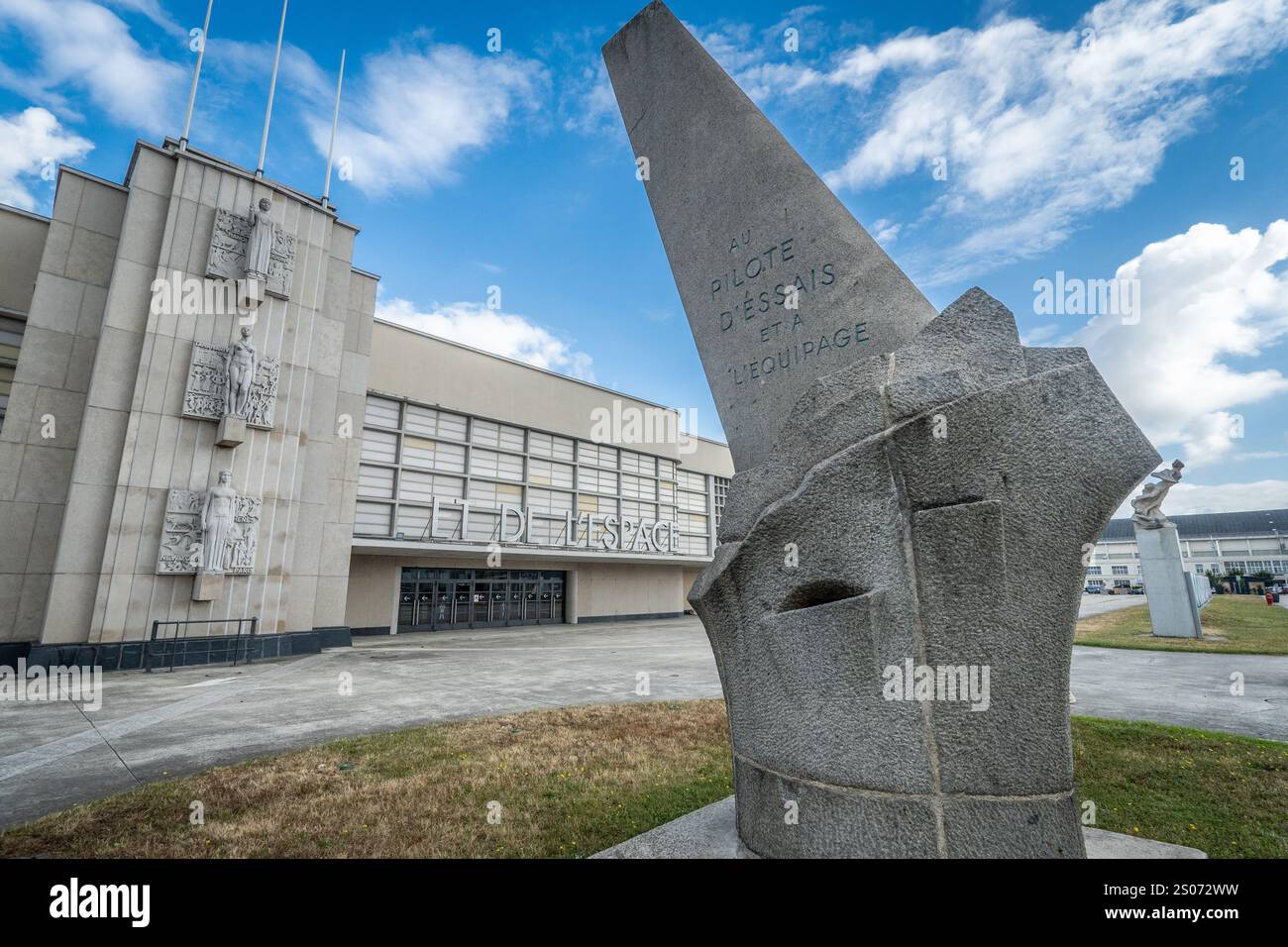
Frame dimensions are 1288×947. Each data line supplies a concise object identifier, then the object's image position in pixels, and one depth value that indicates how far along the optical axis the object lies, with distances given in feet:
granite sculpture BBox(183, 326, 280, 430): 47.83
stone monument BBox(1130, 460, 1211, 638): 55.98
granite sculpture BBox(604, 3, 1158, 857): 7.86
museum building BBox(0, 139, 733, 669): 43.73
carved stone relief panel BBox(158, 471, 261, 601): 45.39
